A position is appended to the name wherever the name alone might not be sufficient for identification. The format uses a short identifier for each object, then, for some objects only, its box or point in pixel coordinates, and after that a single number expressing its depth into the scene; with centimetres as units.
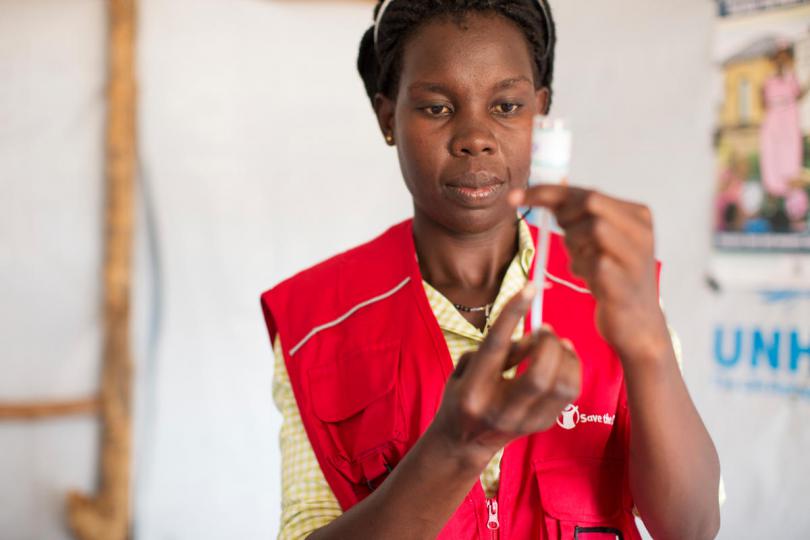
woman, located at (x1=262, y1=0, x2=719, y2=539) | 66
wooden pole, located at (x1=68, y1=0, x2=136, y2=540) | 216
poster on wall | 167
